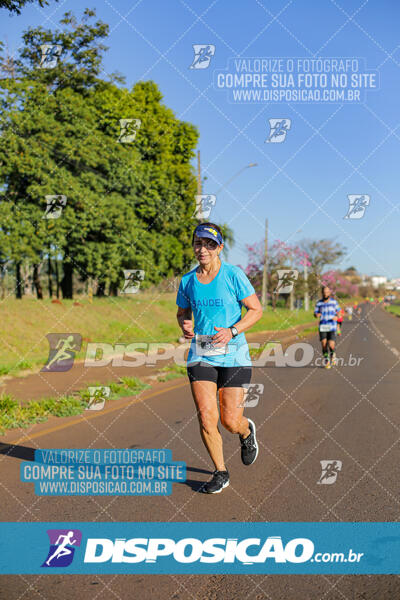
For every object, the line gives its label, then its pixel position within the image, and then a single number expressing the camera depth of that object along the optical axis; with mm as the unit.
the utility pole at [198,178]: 22297
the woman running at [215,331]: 4848
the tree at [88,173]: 25703
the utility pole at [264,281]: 32722
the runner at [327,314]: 13695
